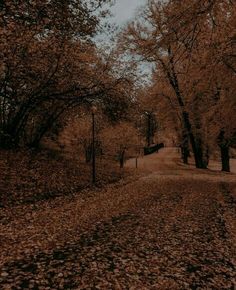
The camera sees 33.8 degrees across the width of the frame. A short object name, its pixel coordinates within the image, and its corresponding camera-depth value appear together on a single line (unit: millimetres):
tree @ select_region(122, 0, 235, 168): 13500
